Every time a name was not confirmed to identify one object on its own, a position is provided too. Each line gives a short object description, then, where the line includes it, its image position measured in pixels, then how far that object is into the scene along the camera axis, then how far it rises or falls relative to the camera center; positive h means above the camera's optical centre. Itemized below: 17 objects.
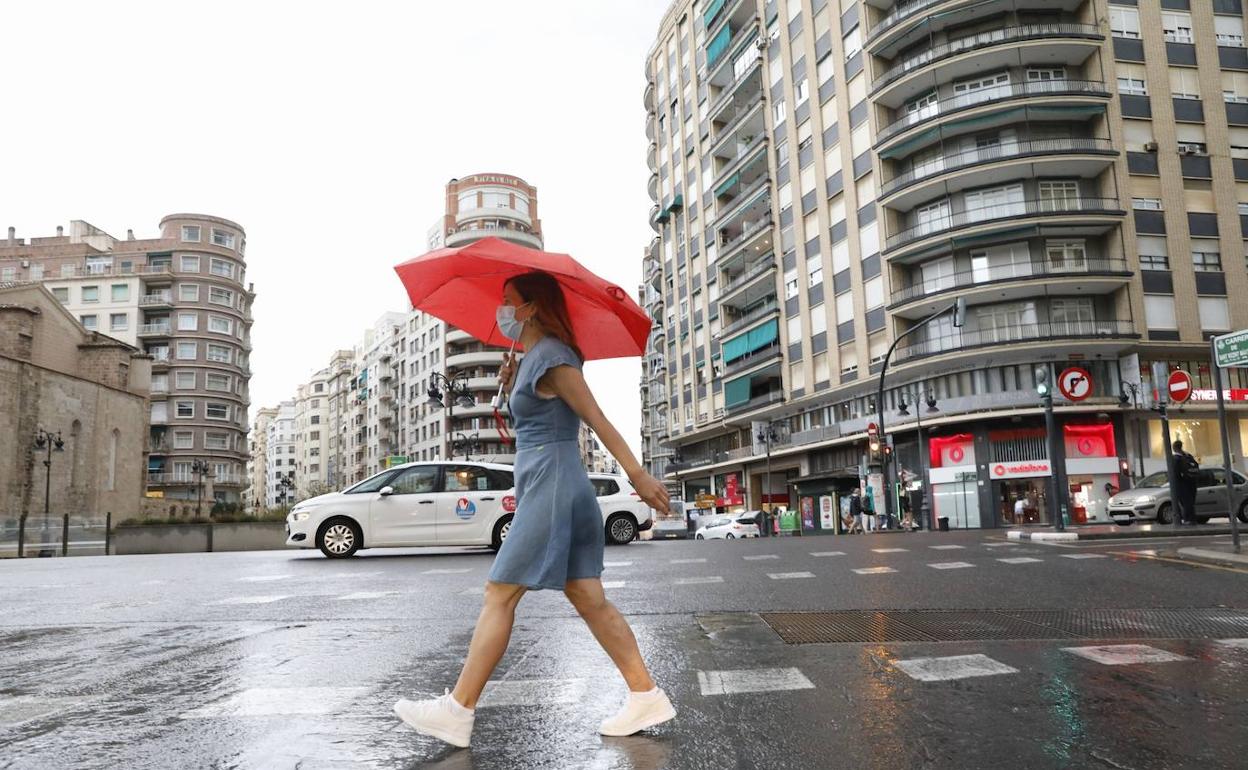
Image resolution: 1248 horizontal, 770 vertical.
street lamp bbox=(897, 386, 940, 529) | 39.03 +3.35
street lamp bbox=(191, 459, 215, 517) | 76.50 +3.60
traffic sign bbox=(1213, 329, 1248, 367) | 10.98 +1.58
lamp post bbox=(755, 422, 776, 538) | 50.50 +3.19
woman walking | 3.12 -0.08
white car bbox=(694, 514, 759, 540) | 38.19 -1.48
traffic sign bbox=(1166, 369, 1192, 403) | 16.03 +1.63
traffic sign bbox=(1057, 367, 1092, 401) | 17.91 +1.94
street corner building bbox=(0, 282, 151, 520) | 47.16 +6.40
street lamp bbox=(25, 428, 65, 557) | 25.28 +2.42
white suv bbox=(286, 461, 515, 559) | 14.23 -0.09
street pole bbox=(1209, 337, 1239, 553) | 11.03 +0.23
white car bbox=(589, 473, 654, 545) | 16.22 -0.28
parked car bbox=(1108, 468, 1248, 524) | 21.36 -0.56
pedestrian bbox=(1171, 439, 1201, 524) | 18.47 -0.20
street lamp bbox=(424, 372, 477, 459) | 31.08 +4.22
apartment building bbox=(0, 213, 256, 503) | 81.88 +18.61
